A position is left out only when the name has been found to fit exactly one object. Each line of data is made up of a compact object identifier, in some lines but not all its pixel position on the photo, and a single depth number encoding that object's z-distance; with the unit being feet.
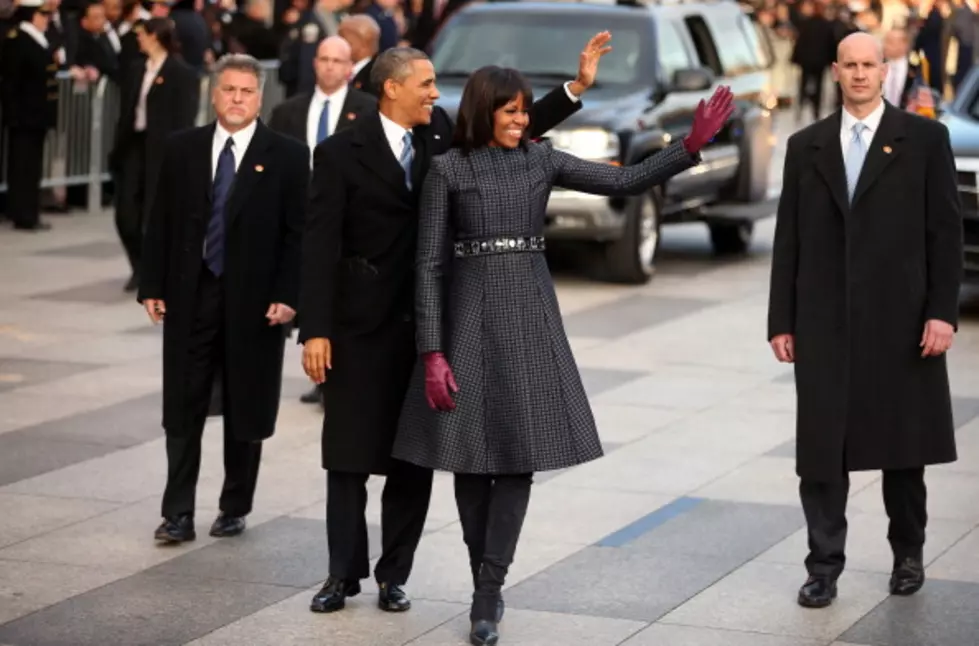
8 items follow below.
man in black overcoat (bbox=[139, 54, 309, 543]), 54.08
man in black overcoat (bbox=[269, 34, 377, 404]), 73.36
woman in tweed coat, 45.14
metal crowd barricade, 134.10
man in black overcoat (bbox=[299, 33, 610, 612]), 46.96
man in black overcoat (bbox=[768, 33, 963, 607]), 49.01
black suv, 105.50
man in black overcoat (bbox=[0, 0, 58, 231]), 125.29
